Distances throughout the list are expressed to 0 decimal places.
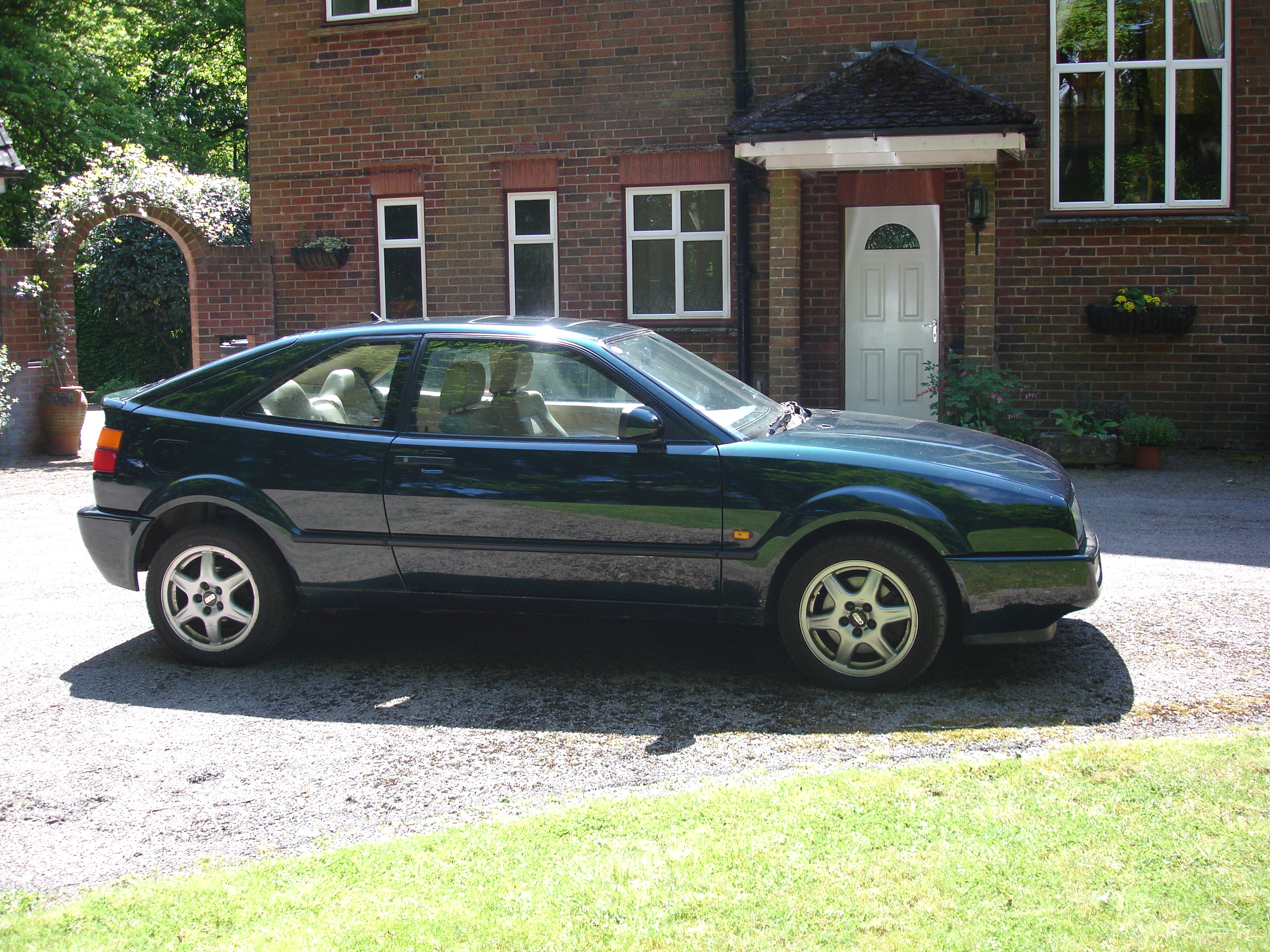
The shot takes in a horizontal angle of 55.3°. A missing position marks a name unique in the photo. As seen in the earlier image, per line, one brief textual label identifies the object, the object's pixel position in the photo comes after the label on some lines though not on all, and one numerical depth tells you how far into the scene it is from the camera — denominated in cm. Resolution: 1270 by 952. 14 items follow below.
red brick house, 1238
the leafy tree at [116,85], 2783
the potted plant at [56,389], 1430
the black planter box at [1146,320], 1217
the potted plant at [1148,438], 1146
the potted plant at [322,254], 1477
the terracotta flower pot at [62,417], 1429
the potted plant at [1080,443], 1153
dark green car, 489
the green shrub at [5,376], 1377
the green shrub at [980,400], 1156
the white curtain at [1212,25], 1237
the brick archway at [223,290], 1491
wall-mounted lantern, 1218
